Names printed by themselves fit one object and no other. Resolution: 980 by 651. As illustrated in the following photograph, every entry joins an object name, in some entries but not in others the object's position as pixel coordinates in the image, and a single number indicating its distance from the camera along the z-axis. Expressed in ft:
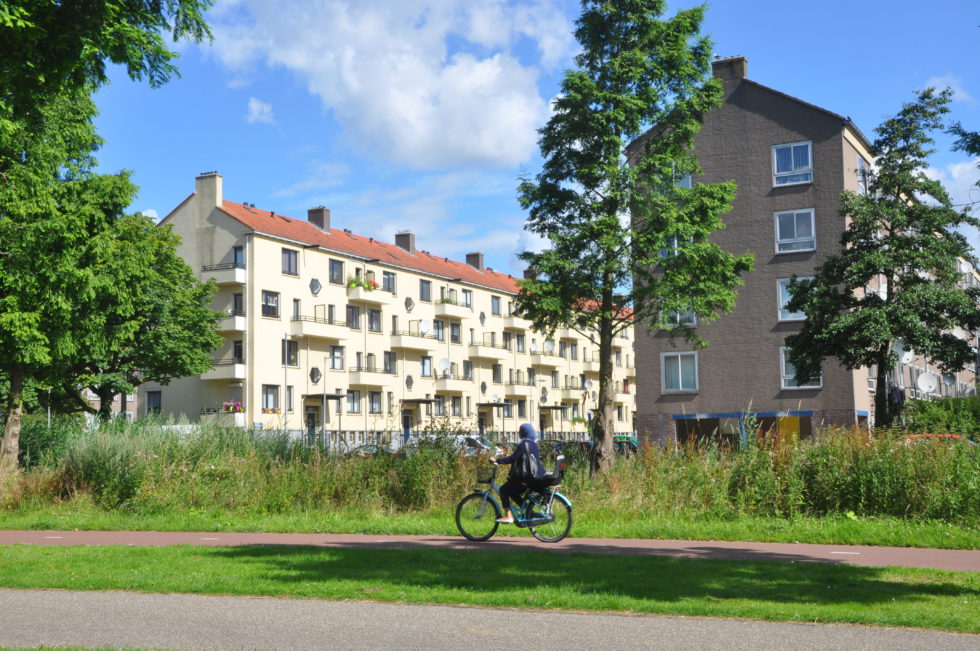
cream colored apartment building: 190.70
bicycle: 46.14
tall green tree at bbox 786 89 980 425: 101.19
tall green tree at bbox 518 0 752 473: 78.33
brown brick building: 131.85
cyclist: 46.50
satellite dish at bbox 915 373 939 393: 138.82
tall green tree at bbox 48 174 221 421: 91.81
